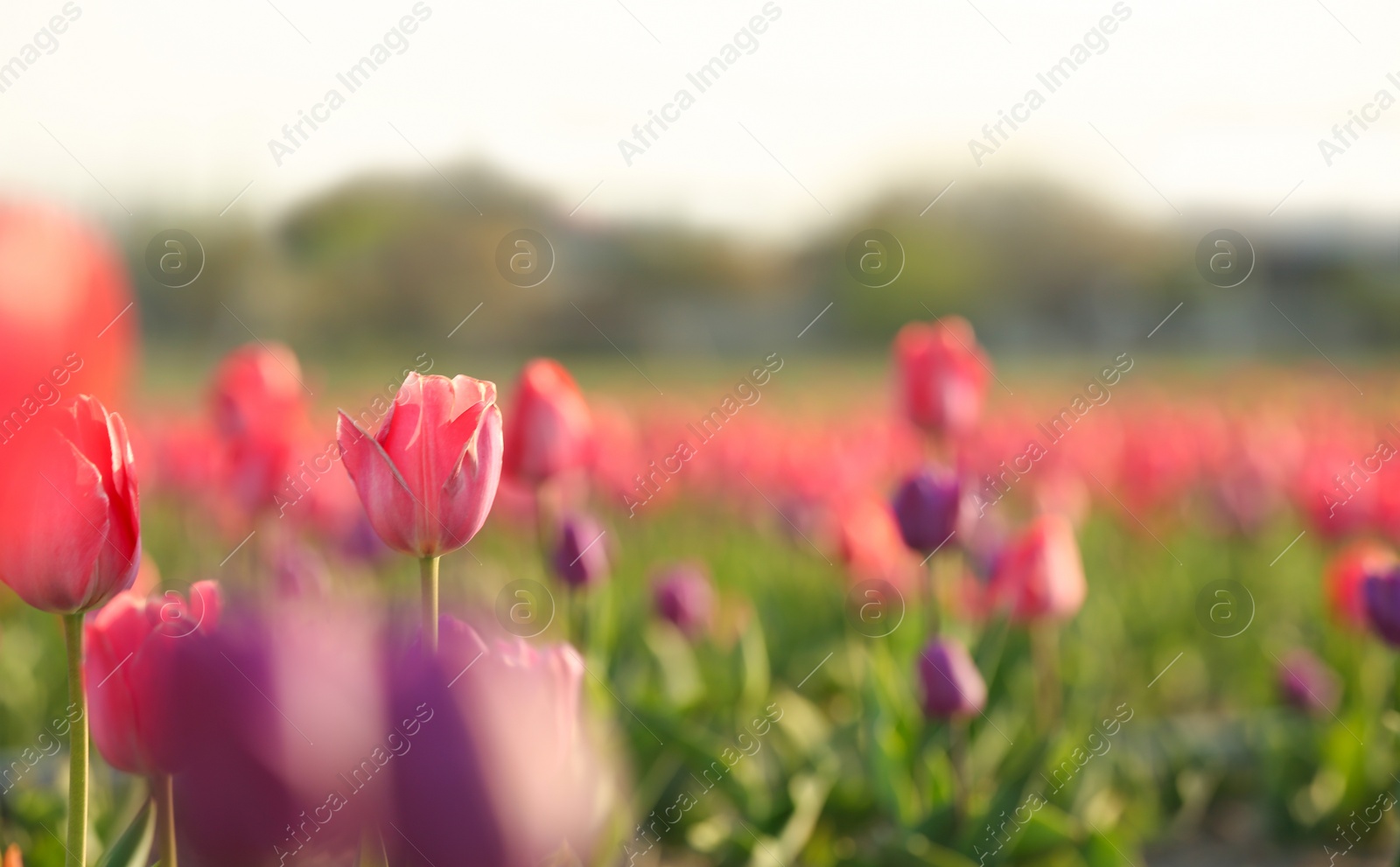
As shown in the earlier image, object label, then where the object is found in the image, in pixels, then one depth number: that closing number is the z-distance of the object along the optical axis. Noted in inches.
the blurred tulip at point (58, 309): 40.7
